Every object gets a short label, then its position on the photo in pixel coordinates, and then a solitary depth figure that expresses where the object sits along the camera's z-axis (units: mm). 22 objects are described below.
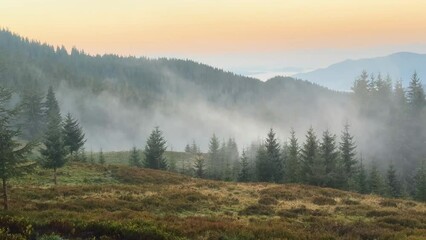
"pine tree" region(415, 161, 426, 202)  49722
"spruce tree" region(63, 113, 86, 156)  59719
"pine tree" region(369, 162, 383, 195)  55531
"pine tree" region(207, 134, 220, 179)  103088
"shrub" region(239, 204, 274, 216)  24953
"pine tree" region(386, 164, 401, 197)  57519
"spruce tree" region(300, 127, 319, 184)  55556
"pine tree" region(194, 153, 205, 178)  70181
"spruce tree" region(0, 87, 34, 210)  20078
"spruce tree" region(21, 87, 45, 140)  105938
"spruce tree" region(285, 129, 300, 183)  59750
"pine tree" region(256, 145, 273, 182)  62969
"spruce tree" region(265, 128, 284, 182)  63600
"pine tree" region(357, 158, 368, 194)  57562
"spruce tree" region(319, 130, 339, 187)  59375
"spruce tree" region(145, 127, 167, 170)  68562
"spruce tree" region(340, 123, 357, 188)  64188
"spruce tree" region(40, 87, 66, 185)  39594
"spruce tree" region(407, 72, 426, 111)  126938
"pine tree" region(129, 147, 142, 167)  76000
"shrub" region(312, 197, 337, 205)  30953
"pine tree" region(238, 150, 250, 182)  63938
